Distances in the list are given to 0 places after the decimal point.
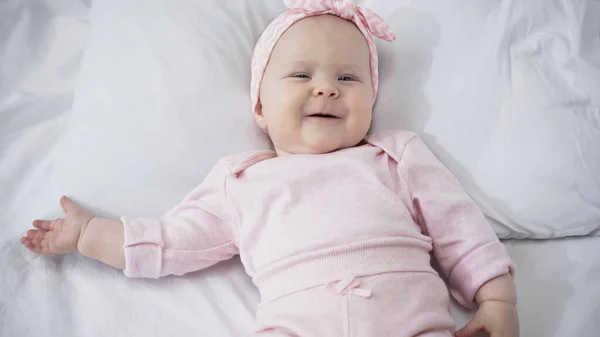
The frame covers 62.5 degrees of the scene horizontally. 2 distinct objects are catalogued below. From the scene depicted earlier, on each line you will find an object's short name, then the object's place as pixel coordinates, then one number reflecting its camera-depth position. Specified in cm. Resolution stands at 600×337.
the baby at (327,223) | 88
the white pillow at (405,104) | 109
